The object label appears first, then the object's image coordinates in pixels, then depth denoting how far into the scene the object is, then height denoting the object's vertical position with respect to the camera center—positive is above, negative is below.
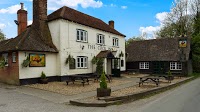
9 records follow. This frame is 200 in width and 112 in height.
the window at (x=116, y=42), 19.98 +2.46
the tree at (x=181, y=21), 31.27 +8.26
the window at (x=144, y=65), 23.48 -0.98
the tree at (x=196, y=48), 25.43 +1.90
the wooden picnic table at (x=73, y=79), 11.88 -1.83
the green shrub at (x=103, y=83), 7.81 -1.29
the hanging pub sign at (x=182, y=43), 21.64 +2.35
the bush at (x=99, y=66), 16.63 -0.78
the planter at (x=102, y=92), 7.74 -1.76
